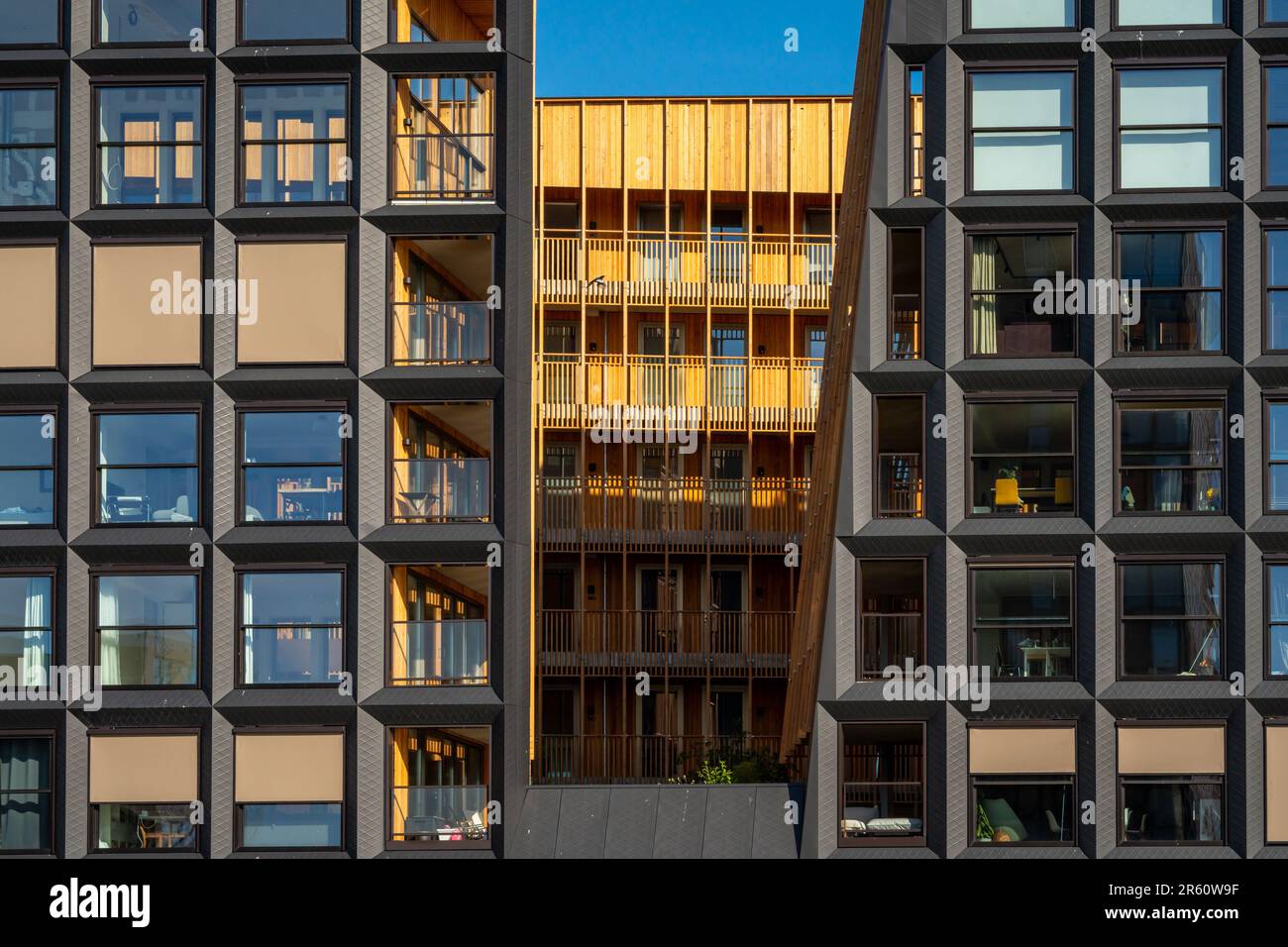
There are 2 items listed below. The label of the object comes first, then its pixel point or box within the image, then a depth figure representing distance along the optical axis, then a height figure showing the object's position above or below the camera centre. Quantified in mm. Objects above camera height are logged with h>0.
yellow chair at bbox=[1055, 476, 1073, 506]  33625 +62
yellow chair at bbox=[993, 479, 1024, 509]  33656 +77
